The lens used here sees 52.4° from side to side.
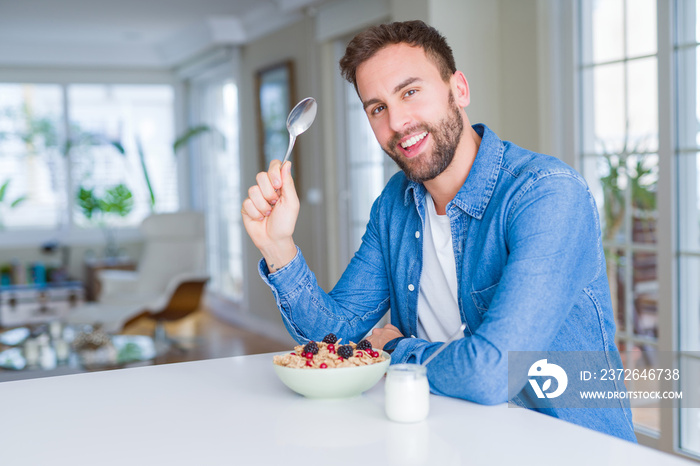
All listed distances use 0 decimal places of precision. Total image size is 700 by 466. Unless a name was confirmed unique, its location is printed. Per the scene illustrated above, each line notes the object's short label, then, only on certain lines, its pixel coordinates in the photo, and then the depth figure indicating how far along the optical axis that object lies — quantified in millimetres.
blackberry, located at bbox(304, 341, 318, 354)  1125
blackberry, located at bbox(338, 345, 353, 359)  1111
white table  849
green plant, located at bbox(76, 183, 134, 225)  7188
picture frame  5234
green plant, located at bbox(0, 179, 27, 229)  6941
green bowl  1062
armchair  5568
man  1120
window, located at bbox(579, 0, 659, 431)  2795
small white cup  966
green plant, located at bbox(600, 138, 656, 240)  2809
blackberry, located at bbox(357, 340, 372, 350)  1171
